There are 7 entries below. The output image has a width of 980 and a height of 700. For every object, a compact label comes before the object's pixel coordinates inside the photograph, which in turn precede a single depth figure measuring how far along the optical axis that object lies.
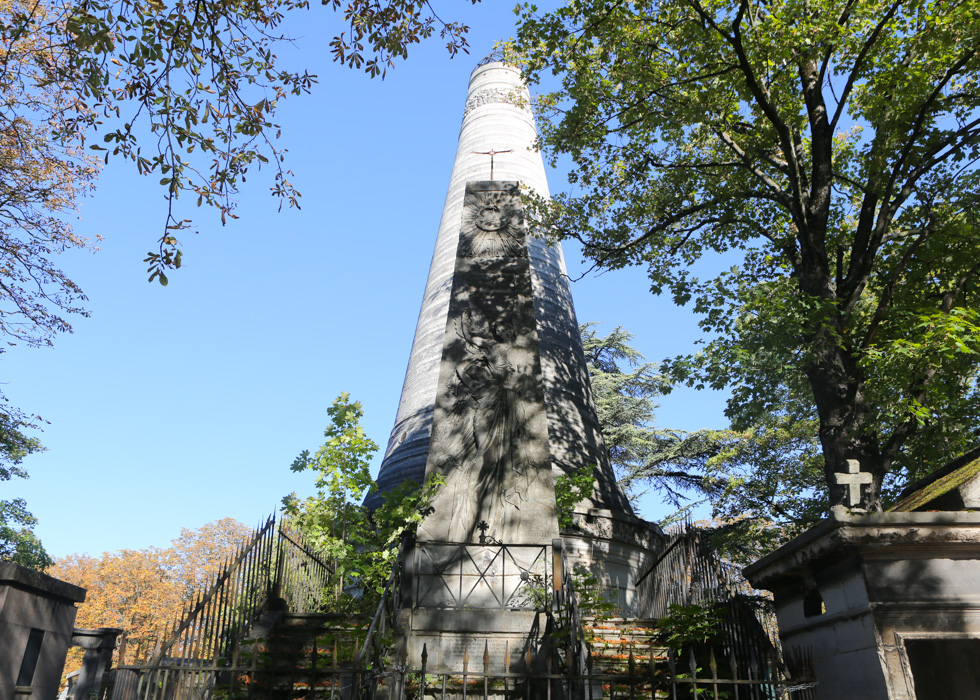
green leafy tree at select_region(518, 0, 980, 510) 10.57
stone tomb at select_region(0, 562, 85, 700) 6.02
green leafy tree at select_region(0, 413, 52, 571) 19.76
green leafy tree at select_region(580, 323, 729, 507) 23.84
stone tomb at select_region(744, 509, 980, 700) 4.59
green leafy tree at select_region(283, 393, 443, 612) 10.32
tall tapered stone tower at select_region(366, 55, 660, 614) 10.34
